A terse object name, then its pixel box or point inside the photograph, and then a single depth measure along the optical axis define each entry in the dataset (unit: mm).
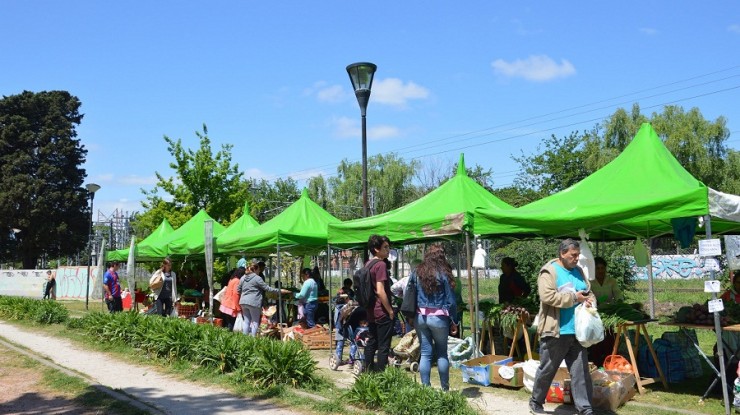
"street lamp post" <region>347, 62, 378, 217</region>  11672
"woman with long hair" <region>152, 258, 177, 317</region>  16000
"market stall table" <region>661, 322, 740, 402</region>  7007
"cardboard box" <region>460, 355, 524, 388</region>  8070
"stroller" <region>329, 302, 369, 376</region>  9703
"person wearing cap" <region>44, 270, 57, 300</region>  29234
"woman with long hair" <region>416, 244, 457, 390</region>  7238
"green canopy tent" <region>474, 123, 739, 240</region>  6906
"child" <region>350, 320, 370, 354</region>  9703
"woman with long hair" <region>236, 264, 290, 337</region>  11859
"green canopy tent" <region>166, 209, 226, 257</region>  17453
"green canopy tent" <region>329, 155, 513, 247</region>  9562
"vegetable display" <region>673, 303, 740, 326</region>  7352
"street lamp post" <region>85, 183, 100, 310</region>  26398
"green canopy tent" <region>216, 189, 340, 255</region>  13094
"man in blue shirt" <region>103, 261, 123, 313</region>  17656
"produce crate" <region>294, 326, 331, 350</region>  12539
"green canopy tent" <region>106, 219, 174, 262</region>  19722
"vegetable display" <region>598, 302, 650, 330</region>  7771
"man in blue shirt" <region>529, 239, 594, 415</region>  6270
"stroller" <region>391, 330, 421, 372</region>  9969
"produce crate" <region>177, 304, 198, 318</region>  17469
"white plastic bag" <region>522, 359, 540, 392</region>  7805
